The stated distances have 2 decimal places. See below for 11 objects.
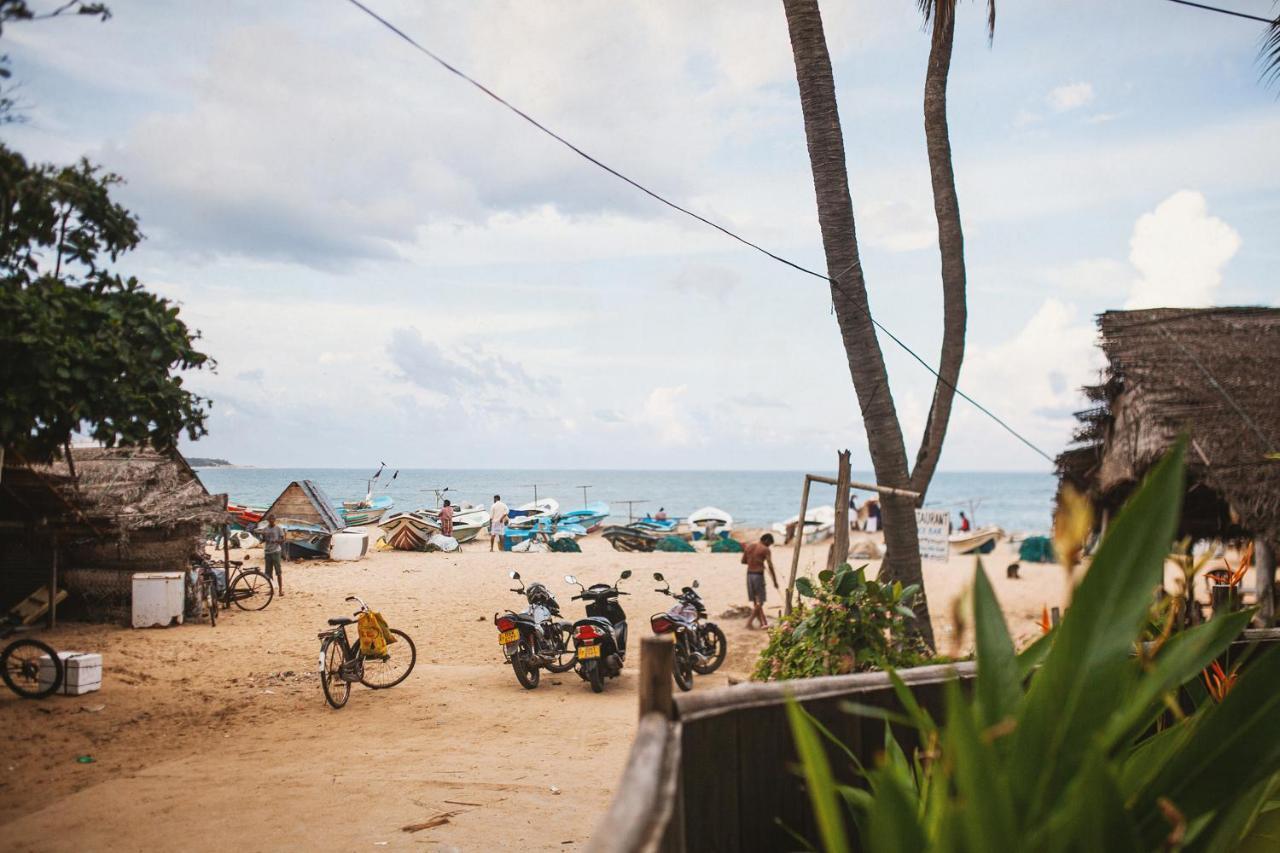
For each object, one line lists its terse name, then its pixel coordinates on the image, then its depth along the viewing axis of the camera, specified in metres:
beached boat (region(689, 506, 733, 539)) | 29.97
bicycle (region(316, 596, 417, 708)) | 7.58
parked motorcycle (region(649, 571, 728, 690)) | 8.18
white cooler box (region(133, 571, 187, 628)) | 10.23
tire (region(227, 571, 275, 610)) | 11.66
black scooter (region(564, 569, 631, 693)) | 8.16
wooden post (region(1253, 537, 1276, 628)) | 7.95
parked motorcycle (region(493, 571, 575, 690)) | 8.27
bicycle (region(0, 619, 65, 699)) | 7.27
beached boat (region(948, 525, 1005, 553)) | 24.95
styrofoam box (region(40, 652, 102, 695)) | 7.39
